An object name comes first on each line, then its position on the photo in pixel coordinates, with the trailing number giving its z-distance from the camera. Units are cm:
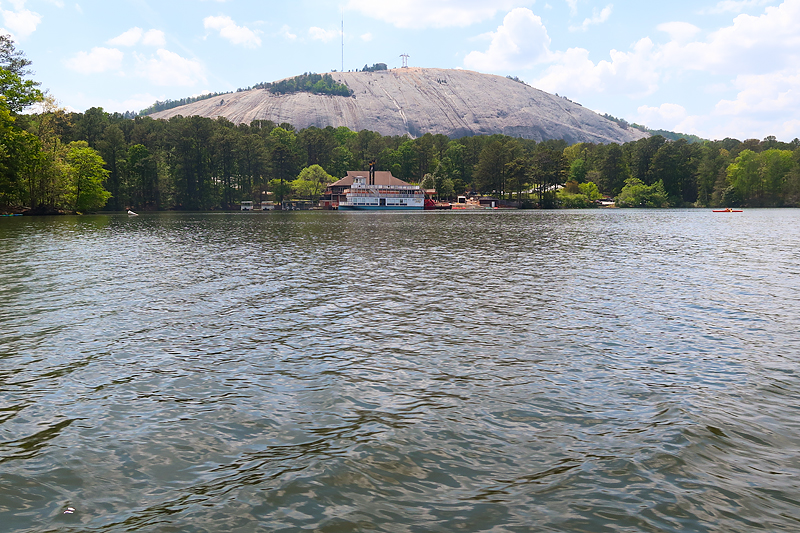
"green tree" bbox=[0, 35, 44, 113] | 7481
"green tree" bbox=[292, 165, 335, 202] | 18038
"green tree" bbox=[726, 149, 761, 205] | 15625
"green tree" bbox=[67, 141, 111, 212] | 10119
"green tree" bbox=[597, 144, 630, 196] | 18712
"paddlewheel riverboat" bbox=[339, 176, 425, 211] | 17462
